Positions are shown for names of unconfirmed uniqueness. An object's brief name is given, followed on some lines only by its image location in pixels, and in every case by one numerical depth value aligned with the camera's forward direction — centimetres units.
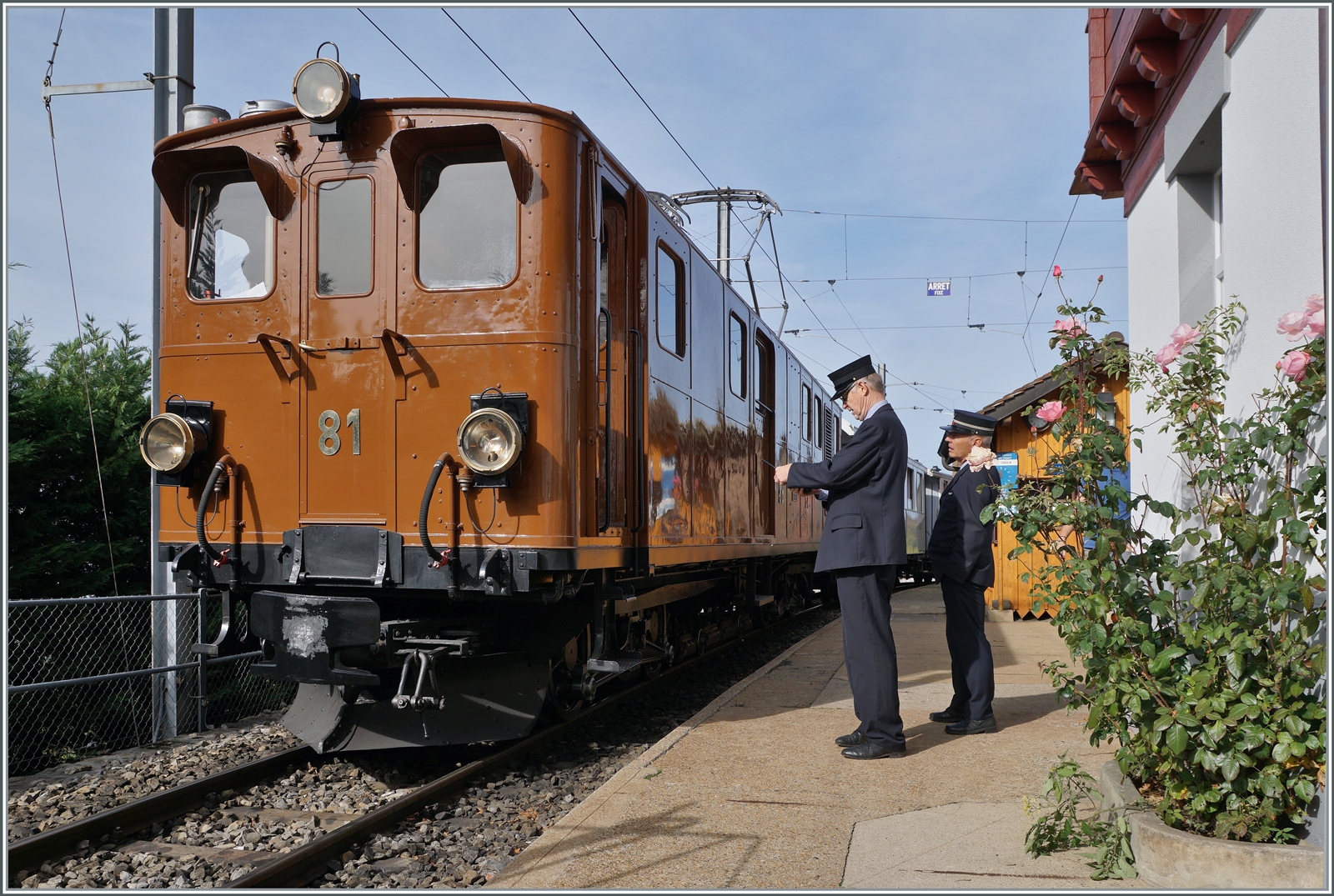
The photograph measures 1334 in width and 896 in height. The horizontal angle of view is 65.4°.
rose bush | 341
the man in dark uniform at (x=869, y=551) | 562
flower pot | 324
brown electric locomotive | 532
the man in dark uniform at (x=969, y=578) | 618
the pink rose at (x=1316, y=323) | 331
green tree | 801
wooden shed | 1520
